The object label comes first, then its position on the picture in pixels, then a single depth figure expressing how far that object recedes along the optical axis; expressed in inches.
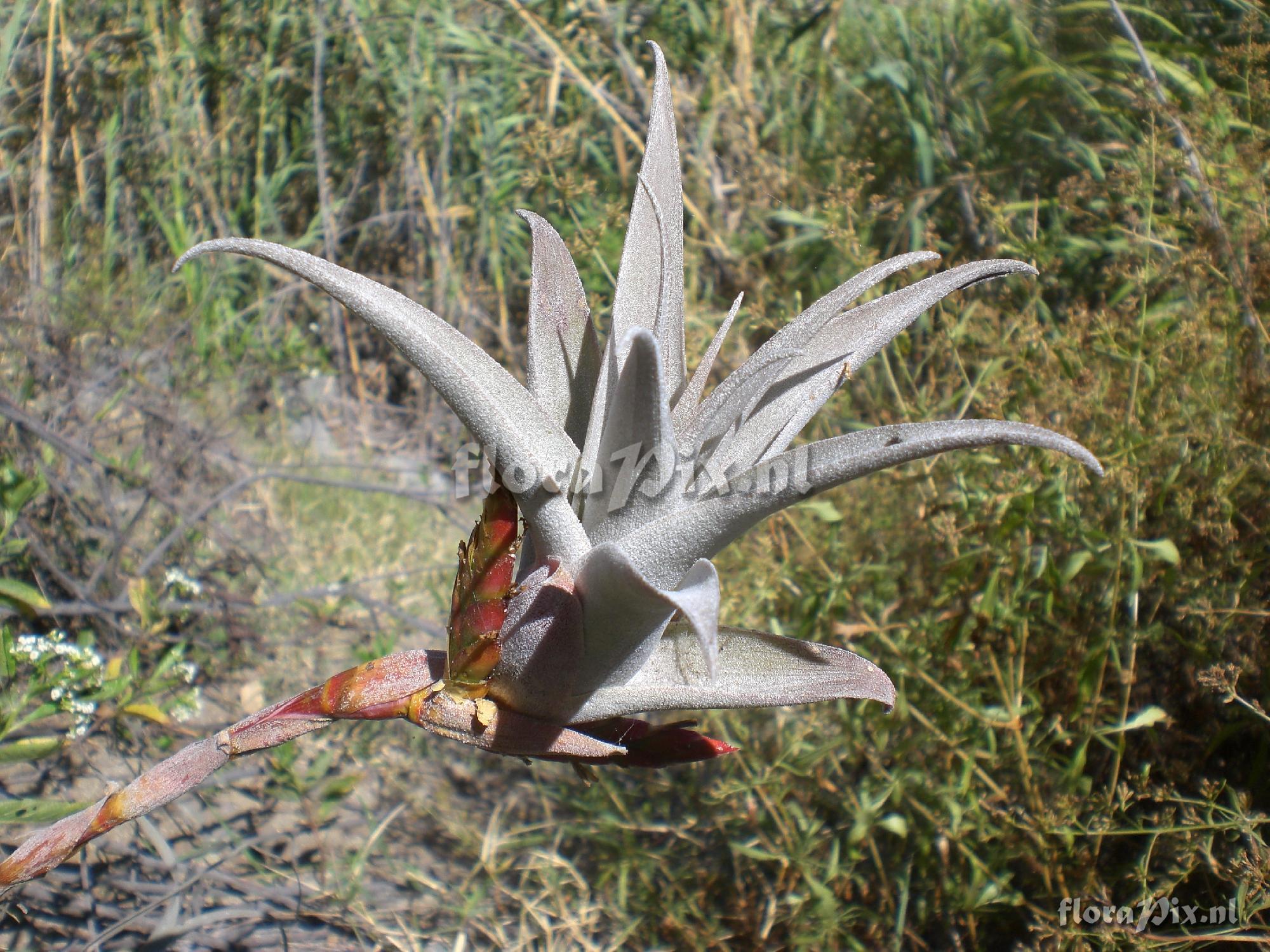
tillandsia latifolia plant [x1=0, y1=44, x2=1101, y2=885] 8.4
